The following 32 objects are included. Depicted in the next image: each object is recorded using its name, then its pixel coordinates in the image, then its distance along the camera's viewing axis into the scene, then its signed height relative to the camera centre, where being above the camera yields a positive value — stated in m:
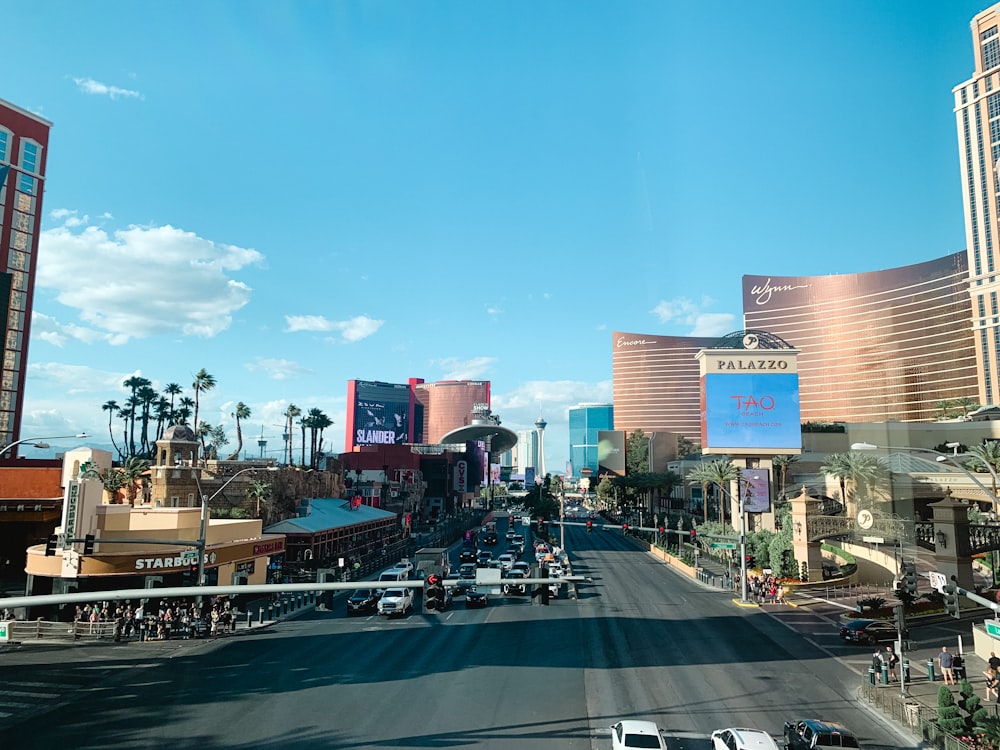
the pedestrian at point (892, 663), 26.09 -8.58
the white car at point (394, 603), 39.16 -9.06
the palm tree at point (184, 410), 127.12 +8.62
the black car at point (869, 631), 32.69 -8.80
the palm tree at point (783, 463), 81.75 -0.65
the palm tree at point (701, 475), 75.32 -2.12
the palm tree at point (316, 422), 132.50 +6.82
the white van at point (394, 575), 45.30 -8.57
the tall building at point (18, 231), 85.12 +30.05
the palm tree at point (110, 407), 140.54 +10.01
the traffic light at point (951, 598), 16.97 -3.69
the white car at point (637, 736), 17.92 -7.85
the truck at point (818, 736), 18.11 -7.88
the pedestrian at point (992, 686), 23.50 -8.25
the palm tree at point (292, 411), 129.88 +8.70
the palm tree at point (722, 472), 72.19 -1.61
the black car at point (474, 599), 42.59 -9.46
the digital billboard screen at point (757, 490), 73.25 -3.70
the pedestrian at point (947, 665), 25.50 -8.17
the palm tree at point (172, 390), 130.75 +12.83
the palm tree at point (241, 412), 119.28 +7.89
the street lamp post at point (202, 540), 29.08 -4.02
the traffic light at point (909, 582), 20.08 -3.82
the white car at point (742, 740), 17.47 -7.76
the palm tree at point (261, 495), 60.16 -3.81
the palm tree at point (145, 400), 128.25 +10.58
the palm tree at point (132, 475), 63.00 -2.15
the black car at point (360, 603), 40.81 -9.38
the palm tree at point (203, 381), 113.06 +12.73
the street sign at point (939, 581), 17.90 -3.49
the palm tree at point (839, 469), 61.47 -1.00
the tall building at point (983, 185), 131.50 +57.09
